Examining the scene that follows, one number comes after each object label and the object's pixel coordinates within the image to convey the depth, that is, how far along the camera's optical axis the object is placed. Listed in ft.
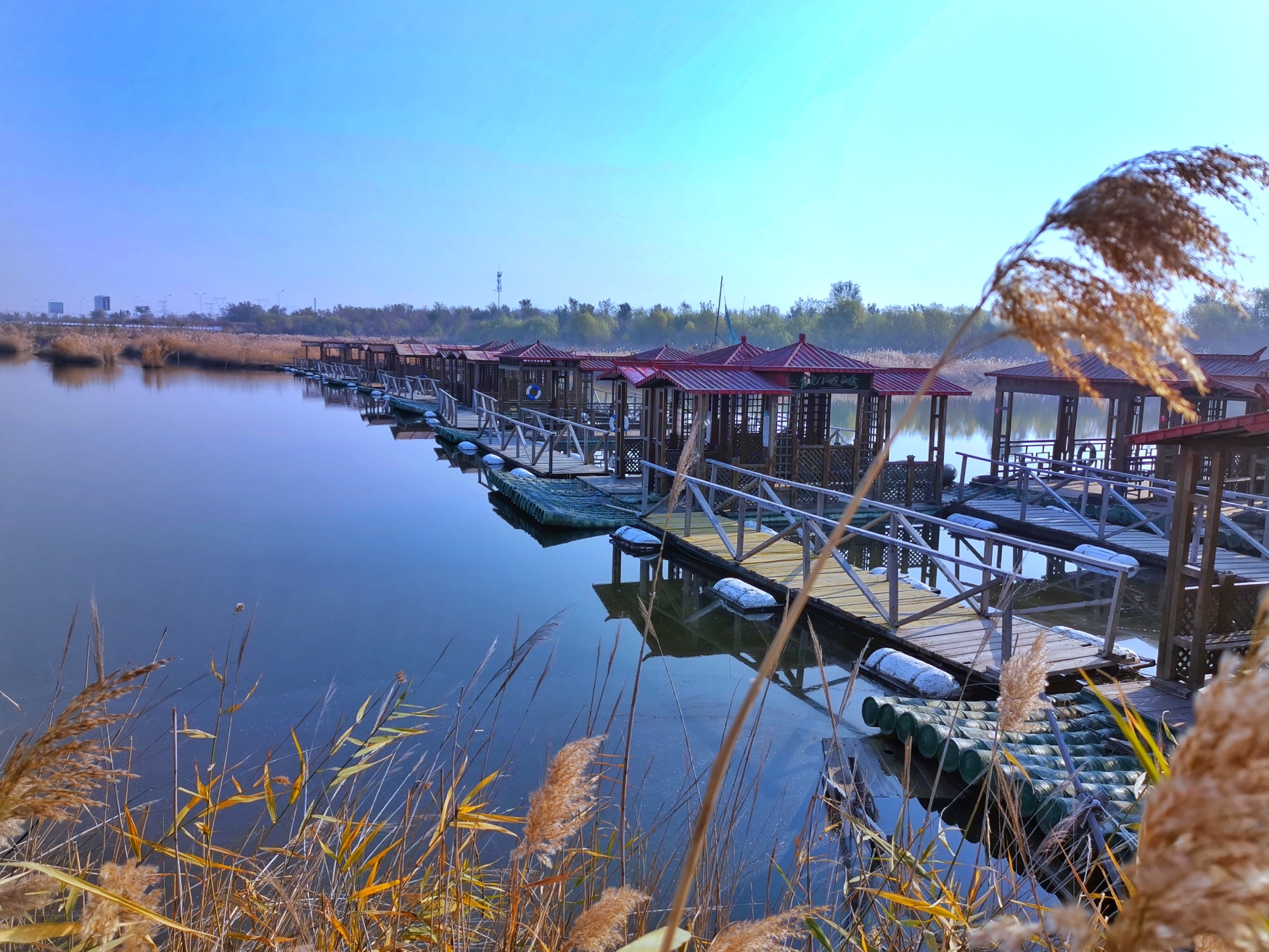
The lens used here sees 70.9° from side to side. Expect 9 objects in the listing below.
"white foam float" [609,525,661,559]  42.06
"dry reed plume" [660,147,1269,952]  3.11
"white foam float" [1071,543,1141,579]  36.76
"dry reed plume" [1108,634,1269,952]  2.20
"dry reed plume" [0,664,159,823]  4.21
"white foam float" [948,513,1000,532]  45.58
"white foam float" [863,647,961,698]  24.17
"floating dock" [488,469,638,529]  46.62
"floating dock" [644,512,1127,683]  24.76
